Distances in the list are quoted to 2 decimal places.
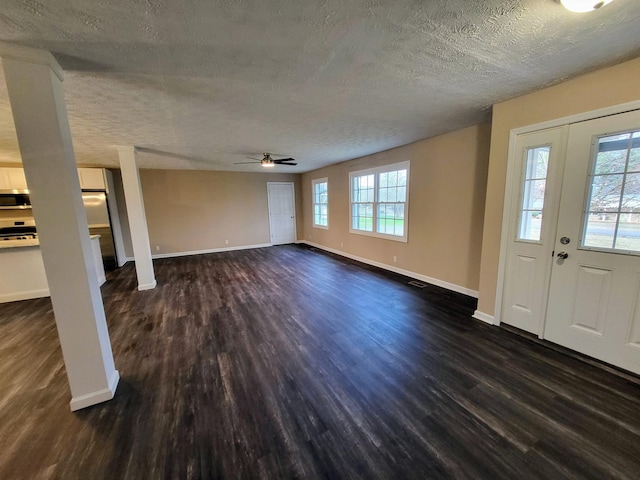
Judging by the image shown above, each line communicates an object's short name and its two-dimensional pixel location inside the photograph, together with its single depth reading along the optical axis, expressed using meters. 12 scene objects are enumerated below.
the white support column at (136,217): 4.01
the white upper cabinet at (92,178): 5.41
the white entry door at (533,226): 2.37
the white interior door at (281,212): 8.00
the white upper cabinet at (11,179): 4.93
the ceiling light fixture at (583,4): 1.24
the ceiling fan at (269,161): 4.71
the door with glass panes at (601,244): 1.98
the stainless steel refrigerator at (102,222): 5.49
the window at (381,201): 4.71
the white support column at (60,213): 1.55
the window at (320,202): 7.12
